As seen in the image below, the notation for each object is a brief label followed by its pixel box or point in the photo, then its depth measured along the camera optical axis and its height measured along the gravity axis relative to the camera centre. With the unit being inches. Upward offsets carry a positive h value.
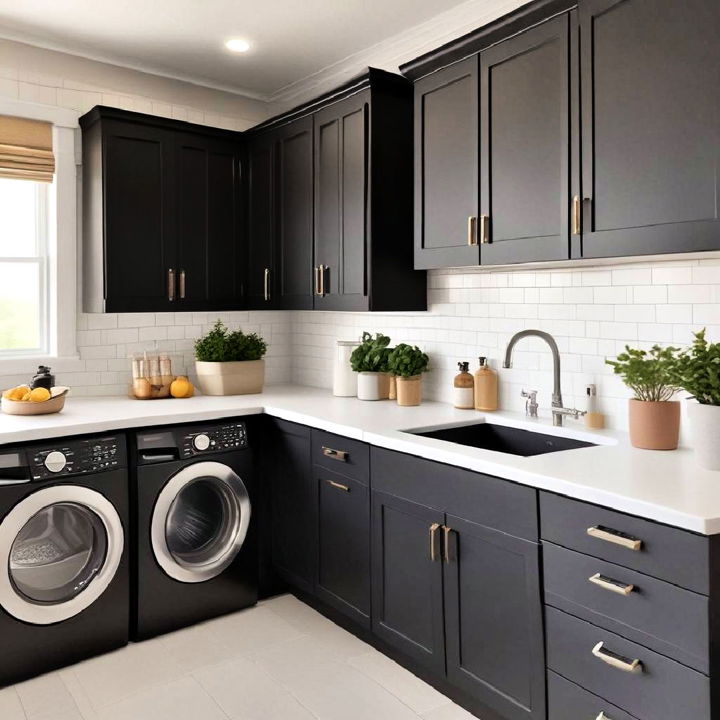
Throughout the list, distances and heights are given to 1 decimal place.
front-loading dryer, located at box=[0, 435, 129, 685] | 112.7 -32.7
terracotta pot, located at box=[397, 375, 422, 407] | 136.1 -7.7
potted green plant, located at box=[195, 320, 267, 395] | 154.4 -2.7
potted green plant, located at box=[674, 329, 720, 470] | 83.5 -5.7
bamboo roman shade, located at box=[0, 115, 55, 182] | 143.8 +40.5
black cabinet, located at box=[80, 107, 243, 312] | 145.8 +28.6
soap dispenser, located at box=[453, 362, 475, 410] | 129.6 -6.9
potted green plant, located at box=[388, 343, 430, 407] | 135.9 -4.2
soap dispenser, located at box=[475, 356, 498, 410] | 126.6 -6.6
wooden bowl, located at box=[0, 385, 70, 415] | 129.3 -9.5
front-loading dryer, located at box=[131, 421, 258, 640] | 126.4 -31.9
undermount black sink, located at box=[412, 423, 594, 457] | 111.4 -14.4
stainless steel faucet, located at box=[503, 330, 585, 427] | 114.1 -2.1
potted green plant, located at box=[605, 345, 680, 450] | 93.5 -7.3
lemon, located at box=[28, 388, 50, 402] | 129.7 -7.6
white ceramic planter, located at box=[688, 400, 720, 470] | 83.7 -10.0
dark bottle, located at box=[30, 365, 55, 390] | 135.4 -4.9
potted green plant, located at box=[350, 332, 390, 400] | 142.0 -3.6
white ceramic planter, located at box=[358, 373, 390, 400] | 143.3 -7.1
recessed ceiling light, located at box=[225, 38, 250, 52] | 145.1 +61.5
